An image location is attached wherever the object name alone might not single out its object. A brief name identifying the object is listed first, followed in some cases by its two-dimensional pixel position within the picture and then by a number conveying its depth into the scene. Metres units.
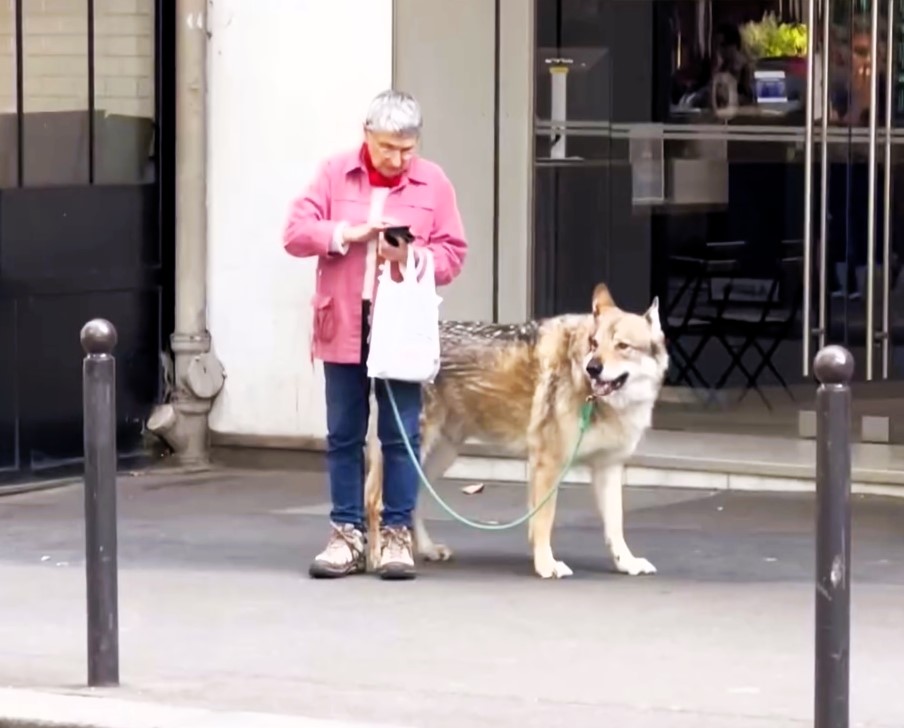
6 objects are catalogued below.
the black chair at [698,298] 25.75
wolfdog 16.33
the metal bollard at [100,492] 13.21
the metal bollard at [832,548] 11.30
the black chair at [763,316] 25.61
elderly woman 16.12
